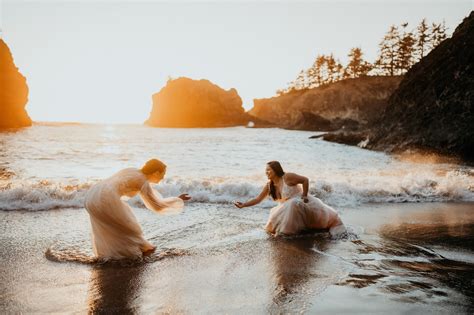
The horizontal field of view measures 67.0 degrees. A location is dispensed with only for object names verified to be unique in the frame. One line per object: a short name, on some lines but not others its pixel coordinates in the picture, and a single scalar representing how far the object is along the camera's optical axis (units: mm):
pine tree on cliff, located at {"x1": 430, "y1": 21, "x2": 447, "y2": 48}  87119
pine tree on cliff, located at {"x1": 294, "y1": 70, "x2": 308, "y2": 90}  135875
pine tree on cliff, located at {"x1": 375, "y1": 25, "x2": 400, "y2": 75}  95938
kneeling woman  7426
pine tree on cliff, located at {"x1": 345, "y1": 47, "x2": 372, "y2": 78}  104938
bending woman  5547
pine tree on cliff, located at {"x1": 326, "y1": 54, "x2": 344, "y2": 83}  114812
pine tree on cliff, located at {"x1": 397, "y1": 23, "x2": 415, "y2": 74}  92062
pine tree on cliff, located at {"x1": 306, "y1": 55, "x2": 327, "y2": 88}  120375
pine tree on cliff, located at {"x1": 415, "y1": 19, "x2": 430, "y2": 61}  90000
